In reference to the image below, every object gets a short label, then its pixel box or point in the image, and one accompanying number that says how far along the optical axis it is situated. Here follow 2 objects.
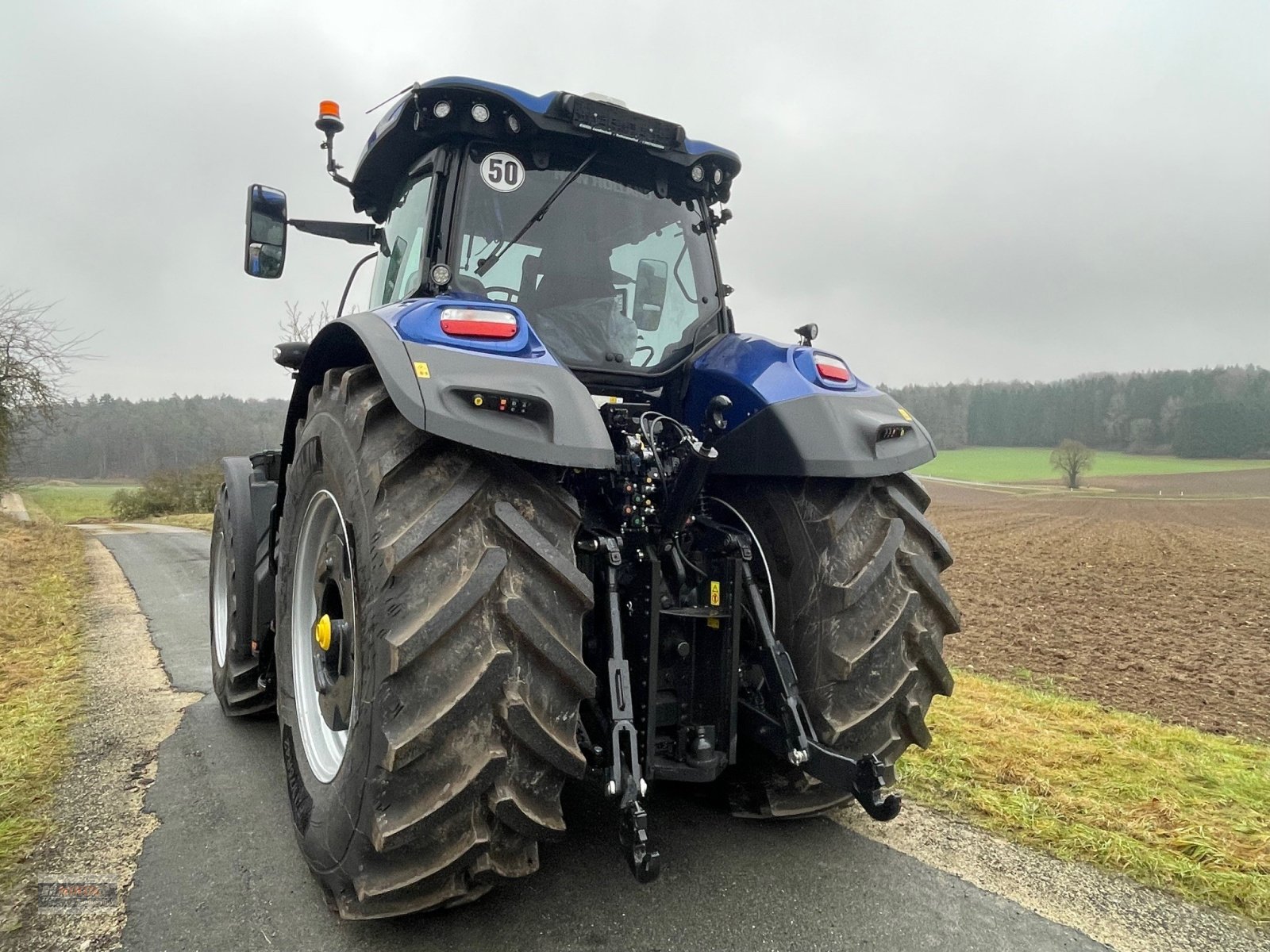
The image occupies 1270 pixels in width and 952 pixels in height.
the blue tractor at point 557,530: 1.85
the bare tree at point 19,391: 19.83
